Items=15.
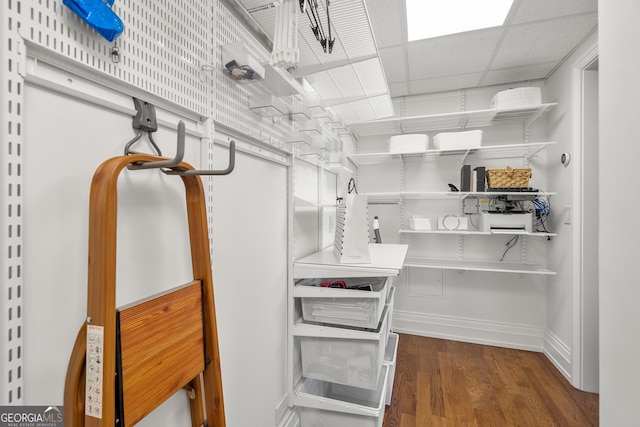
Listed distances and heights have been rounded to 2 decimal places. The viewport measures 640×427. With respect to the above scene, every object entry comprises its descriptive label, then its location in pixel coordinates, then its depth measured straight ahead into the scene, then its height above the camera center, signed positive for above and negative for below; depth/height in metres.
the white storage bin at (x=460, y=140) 2.48 +0.65
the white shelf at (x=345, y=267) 1.41 -0.29
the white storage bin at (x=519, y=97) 2.36 +0.98
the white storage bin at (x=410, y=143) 2.67 +0.66
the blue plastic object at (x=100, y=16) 0.58 +0.43
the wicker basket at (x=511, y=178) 2.40 +0.29
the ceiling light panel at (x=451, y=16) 1.71 +1.28
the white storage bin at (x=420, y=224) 2.84 -0.12
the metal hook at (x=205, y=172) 0.70 +0.11
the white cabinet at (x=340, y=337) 1.45 -0.68
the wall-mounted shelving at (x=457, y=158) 2.47 +0.56
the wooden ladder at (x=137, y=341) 0.55 -0.30
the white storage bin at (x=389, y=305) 1.86 -0.64
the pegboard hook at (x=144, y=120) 0.76 +0.26
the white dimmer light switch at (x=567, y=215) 2.26 -0.03
